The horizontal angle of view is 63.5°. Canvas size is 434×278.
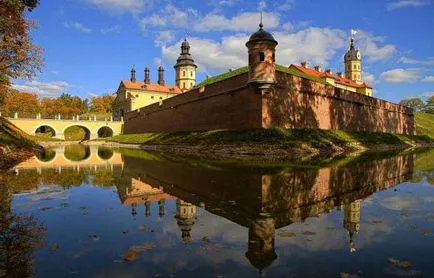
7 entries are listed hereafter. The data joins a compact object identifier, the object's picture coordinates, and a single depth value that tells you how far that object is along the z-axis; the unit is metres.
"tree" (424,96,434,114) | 108.44
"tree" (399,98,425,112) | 121.88
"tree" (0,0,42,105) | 18.00
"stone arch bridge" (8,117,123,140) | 55.97
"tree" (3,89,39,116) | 83.94
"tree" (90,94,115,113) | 103.75
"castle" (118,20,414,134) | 24.47
